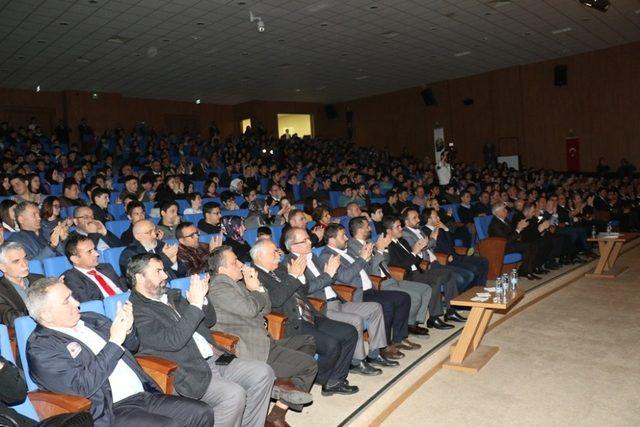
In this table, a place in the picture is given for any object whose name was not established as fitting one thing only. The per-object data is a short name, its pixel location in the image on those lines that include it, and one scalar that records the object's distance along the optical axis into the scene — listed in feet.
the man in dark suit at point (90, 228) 14.46
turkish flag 47.85
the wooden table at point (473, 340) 12.51
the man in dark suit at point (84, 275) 10.25
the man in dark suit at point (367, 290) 13.26
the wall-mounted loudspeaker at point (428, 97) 53.52
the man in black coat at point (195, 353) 8.32
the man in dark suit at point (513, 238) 21.01
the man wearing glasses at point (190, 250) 12.97
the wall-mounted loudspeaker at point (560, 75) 46.42
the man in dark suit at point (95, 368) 7.18
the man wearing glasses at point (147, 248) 12.55
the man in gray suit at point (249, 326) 9.81
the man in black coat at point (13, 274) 9.42
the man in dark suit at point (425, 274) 15.39
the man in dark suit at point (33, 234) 13.20
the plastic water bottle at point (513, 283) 13.96
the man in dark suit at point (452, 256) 17.92
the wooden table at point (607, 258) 21.29
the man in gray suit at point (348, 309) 12.02
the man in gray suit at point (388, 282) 14.53
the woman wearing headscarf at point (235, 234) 15.42
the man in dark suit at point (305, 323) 10.88
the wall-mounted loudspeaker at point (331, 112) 65.98
